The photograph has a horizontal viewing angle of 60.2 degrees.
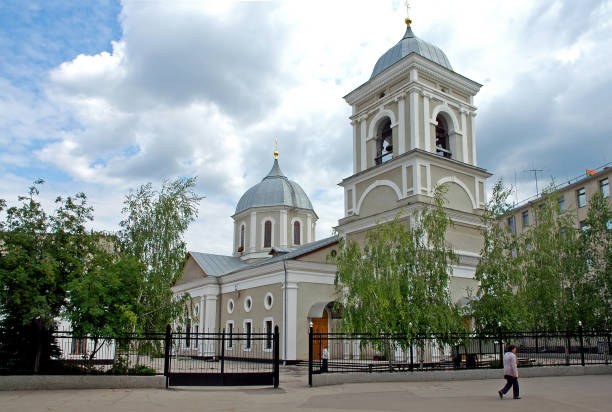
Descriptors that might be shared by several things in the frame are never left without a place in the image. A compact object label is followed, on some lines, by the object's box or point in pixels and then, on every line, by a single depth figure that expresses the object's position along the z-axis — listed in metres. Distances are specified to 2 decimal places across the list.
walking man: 12.23
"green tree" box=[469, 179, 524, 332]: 18.33
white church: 25.14
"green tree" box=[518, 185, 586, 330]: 20.94
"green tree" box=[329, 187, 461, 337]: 16.89
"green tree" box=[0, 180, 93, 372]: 14.87
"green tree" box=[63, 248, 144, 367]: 15.15
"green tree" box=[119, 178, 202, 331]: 17.84
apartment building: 38.44
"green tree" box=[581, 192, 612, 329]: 20.69
